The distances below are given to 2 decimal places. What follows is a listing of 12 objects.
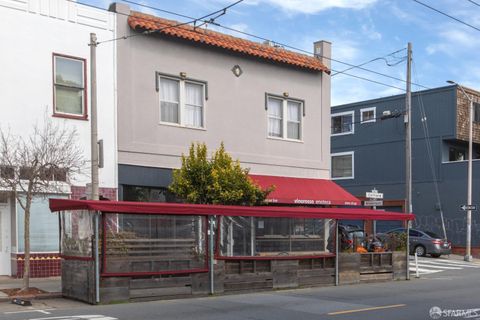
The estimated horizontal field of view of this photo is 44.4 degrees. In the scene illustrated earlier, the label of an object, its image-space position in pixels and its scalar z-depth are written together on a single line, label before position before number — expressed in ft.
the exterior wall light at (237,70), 69.05
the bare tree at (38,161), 44.75
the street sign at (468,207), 94.46
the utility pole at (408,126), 86.38
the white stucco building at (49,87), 52.80
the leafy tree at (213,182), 57.36
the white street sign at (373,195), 71.61
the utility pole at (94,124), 45.88
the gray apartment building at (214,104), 60.44
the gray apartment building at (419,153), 113.09
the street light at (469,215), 96.58
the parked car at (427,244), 98.32
